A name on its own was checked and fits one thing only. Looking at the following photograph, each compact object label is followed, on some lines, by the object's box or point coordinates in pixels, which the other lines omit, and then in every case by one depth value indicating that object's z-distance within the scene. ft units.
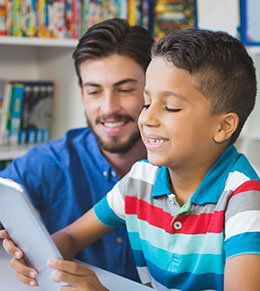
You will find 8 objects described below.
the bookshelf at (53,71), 6.81
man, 4.74
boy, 3.03
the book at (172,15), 7.38
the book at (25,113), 7.13
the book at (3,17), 6.23
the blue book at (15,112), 7.04
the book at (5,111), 6.98
